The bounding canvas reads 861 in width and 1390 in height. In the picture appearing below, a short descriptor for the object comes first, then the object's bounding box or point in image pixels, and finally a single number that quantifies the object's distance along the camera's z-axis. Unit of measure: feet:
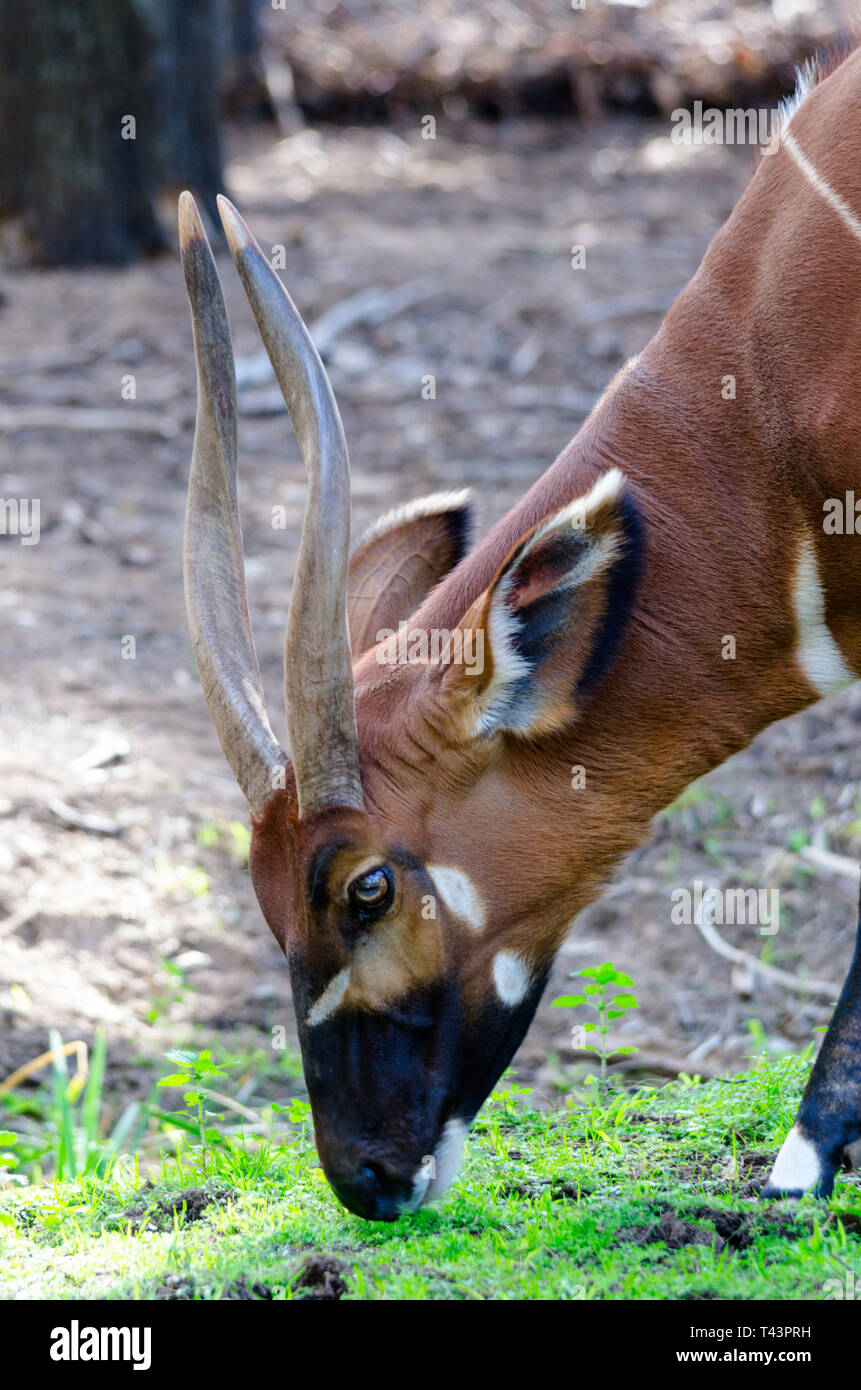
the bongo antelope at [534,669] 10.59
